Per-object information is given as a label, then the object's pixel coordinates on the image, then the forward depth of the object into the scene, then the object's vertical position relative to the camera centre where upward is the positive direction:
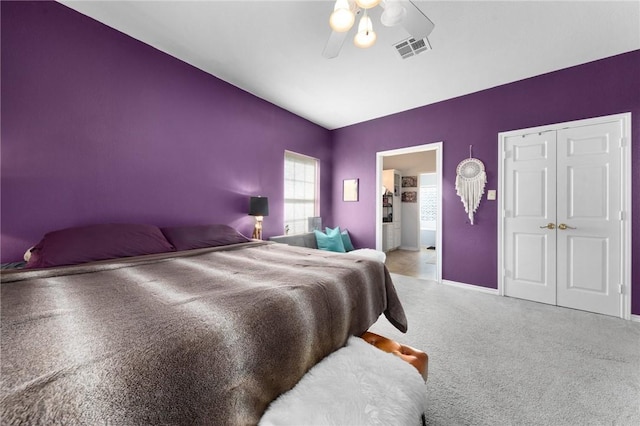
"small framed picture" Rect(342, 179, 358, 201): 4.70 +0.48
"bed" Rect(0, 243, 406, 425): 0.58 -0.40
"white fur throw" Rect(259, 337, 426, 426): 0.87 -0.73
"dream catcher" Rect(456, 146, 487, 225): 3.35 +0.46
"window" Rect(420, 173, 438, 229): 7.54 +0.42
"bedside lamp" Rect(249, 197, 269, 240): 3.22 +0.08
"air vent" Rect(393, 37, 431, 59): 2.34 +1.67
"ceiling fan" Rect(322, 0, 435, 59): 1.49 +1.29
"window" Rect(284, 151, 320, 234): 4.24 +0.42
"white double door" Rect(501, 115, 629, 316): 2.60 -0.02
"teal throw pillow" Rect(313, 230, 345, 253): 4.05 -0.48
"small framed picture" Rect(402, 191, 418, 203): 7.18 +0.52
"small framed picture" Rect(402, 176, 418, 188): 7.21 +0.98
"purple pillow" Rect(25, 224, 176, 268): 1.65 -0.25
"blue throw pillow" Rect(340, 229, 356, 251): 4.51 -0.53
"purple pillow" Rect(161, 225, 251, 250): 2.39 -0.25
